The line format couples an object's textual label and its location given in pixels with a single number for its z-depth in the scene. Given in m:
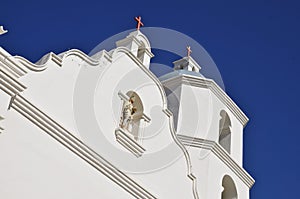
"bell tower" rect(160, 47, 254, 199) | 24.29
